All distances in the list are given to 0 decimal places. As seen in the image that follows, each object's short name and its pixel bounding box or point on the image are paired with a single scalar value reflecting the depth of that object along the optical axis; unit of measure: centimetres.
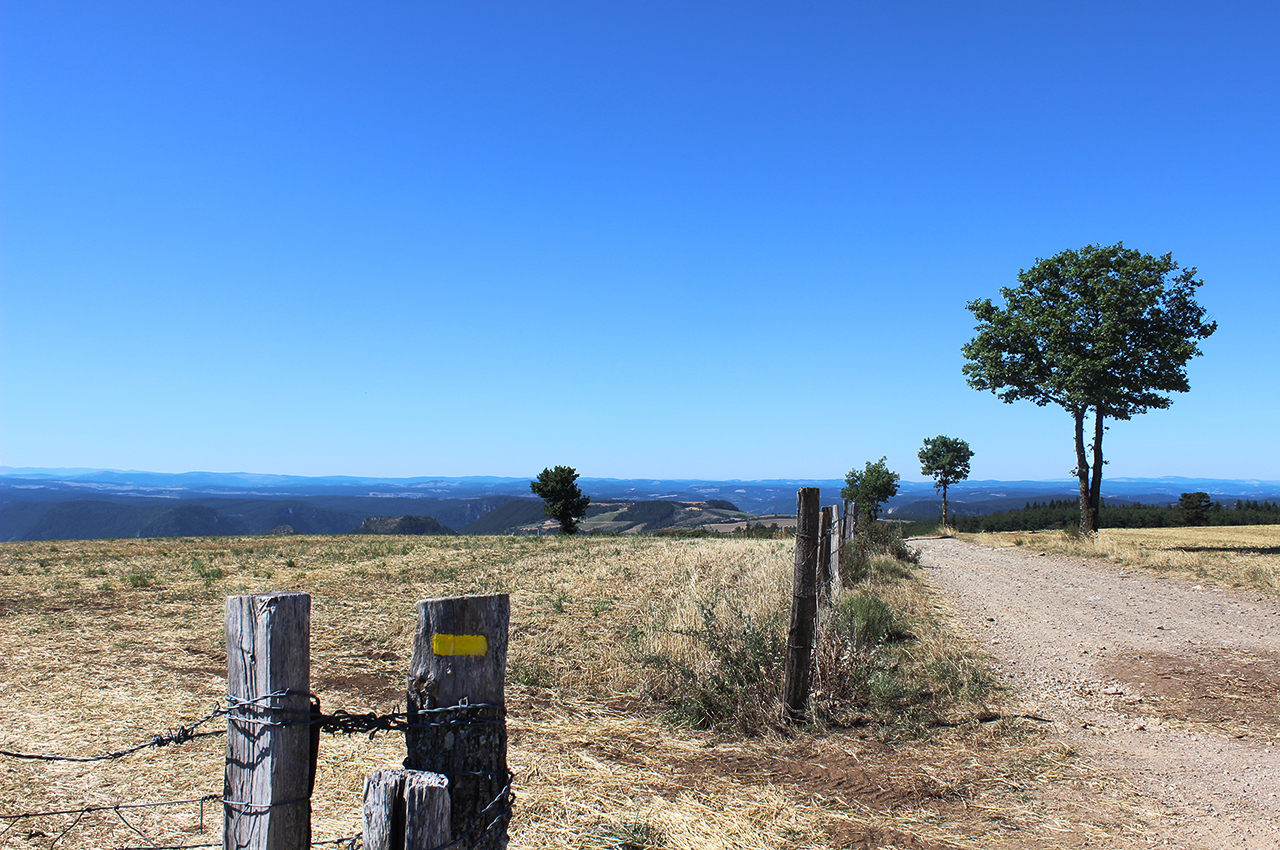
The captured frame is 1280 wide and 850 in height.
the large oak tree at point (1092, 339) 2147
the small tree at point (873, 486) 5369
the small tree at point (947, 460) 5503
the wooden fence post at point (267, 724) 257
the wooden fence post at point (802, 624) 653
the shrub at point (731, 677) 652
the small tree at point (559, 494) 5009
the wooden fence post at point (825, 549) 1066
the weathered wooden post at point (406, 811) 243
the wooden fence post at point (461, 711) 262
